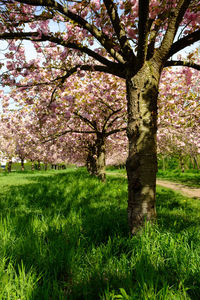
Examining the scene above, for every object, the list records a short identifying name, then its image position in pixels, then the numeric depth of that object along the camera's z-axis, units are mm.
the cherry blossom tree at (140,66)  2727
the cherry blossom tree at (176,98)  8023
